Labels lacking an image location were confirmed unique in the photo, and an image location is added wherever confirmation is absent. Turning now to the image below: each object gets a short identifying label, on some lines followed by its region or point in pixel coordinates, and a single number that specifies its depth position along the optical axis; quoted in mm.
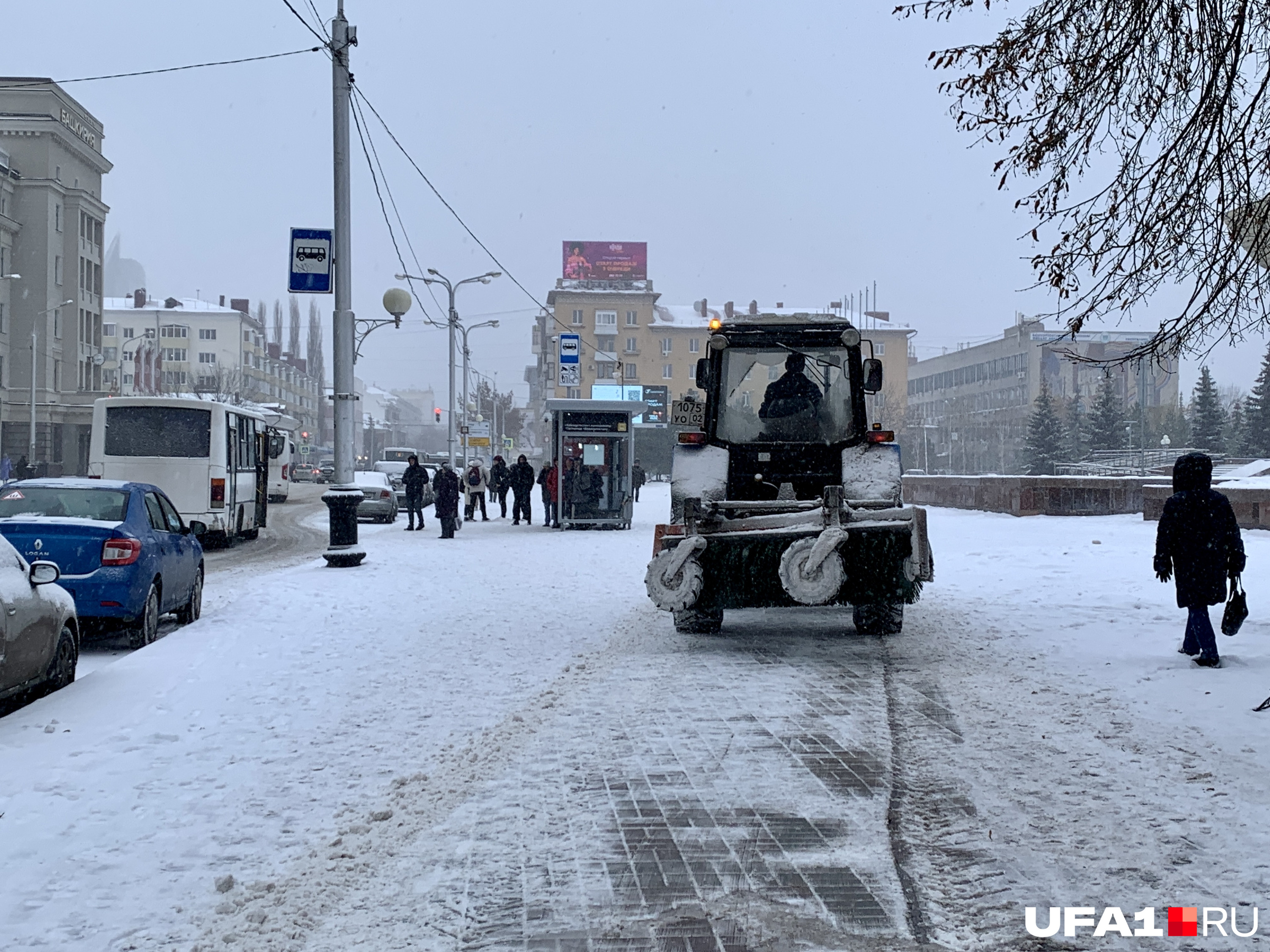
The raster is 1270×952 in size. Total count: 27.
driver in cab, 11023
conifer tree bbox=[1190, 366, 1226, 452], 60312
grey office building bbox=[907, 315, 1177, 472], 86625
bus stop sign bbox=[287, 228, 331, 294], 17219
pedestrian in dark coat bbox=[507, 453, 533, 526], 31828
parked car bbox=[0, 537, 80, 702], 7457
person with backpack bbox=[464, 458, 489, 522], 33812
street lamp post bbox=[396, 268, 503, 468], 41812
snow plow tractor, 9602
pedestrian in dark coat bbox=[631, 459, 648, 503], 41125
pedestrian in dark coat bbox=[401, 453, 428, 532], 30031
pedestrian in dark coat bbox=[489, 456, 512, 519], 34969
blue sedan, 10398
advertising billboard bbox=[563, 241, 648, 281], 120875
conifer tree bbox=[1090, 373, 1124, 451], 68125
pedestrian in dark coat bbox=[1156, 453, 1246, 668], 9055
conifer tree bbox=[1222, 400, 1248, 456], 59062
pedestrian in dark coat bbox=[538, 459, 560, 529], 30109
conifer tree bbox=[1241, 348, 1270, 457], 55500
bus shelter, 29125
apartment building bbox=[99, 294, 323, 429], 114125
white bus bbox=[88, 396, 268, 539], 22781
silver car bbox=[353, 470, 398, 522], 36031
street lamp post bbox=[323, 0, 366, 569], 17359
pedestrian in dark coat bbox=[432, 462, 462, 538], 26109
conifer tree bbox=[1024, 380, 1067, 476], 64812
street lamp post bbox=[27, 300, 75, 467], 59975
